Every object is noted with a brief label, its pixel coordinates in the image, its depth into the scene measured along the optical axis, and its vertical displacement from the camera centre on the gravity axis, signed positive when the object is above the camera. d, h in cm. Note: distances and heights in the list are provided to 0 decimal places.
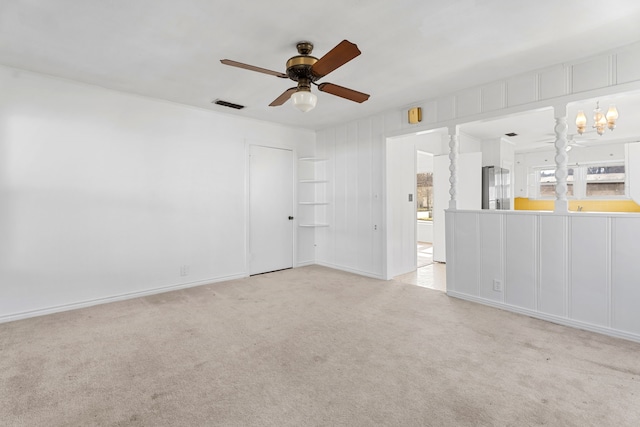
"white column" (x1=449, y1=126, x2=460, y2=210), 391 +61
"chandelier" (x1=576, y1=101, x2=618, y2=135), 393 +119
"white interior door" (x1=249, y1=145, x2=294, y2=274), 508 +3
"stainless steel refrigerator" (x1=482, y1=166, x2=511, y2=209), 599 +45
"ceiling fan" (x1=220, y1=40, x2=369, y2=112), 229 +107
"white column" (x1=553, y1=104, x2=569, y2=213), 309 +55
